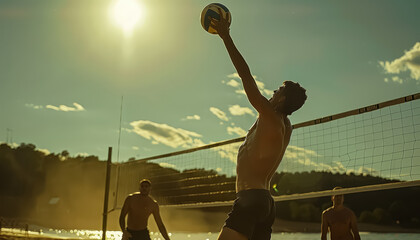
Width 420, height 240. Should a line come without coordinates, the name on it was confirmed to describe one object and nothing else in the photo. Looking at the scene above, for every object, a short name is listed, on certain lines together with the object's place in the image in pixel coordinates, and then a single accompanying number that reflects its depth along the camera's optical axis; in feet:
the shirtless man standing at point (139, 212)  26.20
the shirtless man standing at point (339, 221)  25.62
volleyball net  22.25
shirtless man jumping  9.74
